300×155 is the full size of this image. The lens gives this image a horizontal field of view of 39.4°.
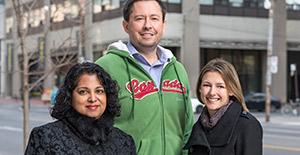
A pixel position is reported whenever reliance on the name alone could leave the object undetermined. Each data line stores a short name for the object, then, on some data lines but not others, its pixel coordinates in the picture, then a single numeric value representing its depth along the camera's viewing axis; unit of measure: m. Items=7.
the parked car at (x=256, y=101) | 28.06
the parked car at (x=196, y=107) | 24.62
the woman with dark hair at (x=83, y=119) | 2.22
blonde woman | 2.85
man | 3.02
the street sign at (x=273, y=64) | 20.04
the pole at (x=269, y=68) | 19.75
